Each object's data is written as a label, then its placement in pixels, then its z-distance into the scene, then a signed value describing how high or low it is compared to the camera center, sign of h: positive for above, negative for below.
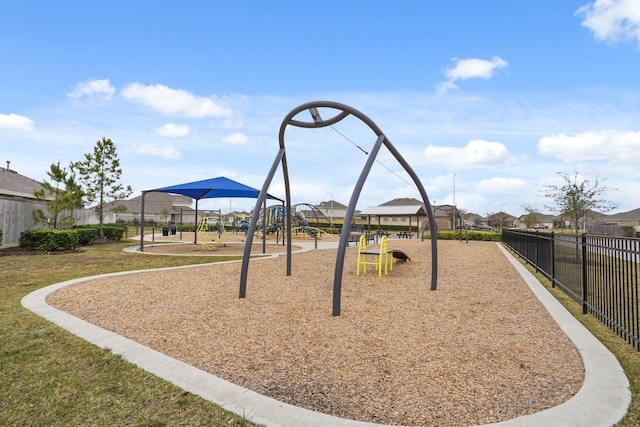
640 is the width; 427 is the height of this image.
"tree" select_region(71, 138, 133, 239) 21.86 +3.13
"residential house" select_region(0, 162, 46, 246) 15.24 +0.17
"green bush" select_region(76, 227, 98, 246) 17.34 -0.77
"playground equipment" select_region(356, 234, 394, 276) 9.25 -0.82
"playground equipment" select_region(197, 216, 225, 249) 17.52 -1.21
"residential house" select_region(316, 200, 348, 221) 85.25 +3.05
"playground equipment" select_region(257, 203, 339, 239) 22.42 +0.10
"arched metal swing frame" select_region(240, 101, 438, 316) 5.62 +1.05
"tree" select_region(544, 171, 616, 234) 17.73 +1.06
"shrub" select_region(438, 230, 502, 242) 27.89 -1.15
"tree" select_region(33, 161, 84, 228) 16.80 +1.18
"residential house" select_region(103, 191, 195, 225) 66.94 +2.77
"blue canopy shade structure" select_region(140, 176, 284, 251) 15.67 +1.49
